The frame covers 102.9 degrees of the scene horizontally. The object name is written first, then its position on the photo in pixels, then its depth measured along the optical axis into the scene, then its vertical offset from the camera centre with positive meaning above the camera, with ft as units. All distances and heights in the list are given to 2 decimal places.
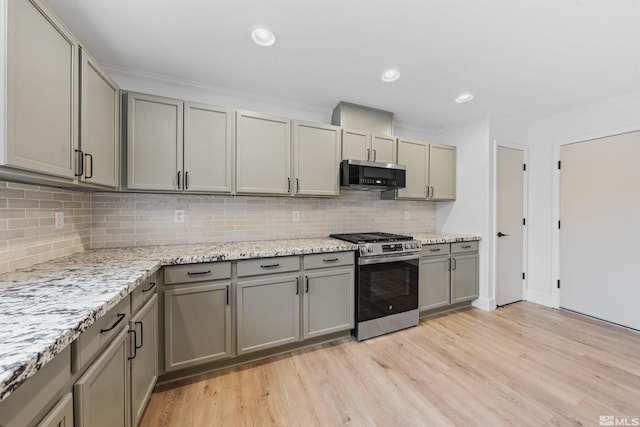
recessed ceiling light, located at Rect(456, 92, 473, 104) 8.80 +4.09
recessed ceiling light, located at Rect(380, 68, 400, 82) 7.35 +4.06
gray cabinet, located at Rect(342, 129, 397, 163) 9.29 +2.51
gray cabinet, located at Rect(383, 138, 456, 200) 10.55 +1.86
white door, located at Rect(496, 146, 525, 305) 11.07 -0.59
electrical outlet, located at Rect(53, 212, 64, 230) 5.78 -0.18
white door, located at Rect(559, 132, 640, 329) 8.95 -0.58
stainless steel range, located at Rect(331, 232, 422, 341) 8.18 -2.39
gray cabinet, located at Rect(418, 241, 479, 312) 9.77 -2.50
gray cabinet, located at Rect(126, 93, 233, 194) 6.66 +1.85
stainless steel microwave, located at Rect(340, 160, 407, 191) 8.84 +1.36
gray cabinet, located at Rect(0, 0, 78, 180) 3.40 +1.85
